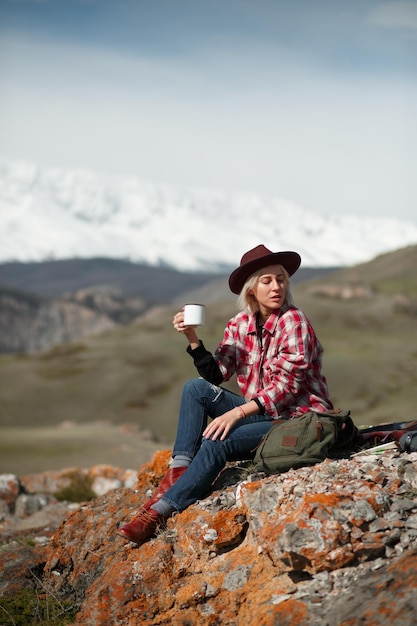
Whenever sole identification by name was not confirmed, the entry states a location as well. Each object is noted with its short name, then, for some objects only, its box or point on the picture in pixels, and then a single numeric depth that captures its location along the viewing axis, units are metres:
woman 7.16
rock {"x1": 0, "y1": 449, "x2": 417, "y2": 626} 5.77
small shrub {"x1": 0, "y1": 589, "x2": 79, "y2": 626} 7.25
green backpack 6.81
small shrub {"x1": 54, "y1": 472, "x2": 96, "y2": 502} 17.73
